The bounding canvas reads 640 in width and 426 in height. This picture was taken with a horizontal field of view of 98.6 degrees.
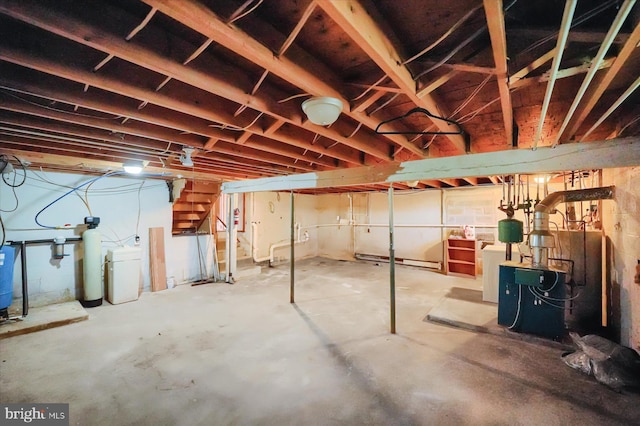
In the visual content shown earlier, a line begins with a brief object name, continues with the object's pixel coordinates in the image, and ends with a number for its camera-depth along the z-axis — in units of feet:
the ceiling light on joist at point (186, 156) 9.11
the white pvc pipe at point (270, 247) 20.81
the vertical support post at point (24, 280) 10.47
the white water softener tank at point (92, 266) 12.29
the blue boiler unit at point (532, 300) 9.10
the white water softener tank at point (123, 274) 12.75
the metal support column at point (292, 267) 13.01
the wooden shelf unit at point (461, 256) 19.08
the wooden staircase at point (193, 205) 16.85
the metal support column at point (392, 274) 9.80
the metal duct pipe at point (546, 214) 8.98
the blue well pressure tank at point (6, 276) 9.70
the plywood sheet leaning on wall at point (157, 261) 14.93
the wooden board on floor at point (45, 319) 9.45
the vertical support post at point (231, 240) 16.87
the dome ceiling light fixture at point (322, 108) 5.00
